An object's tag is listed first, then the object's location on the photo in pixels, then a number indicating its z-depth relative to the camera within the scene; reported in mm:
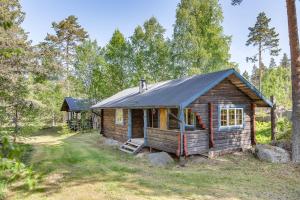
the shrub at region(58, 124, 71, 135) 26806
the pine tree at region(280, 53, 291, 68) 74438
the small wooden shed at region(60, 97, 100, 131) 28562
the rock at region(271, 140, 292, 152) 13521
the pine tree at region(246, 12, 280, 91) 35875
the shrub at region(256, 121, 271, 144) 17531
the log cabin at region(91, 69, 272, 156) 12180
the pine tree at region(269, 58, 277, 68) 83556
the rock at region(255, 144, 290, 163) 11885
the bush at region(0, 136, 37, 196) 1726
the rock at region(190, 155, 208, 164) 12043
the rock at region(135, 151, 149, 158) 13234
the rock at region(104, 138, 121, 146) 17719
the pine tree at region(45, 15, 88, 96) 38188
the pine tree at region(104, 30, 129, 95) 29203
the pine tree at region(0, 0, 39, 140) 10508
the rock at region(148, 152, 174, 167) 11652
